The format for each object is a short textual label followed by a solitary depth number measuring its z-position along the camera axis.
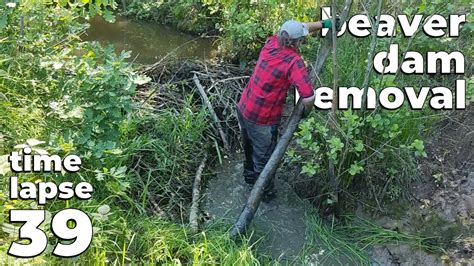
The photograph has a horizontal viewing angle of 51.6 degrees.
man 4.15
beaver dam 4.21
